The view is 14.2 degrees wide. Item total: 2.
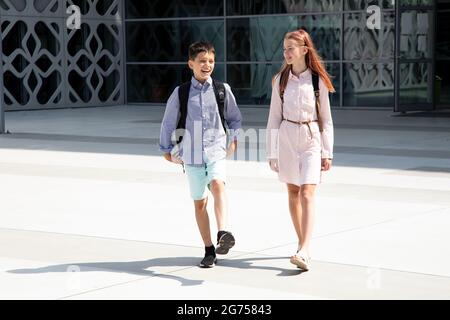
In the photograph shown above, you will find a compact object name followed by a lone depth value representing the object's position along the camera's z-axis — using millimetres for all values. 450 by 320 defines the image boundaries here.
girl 13309
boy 13504
